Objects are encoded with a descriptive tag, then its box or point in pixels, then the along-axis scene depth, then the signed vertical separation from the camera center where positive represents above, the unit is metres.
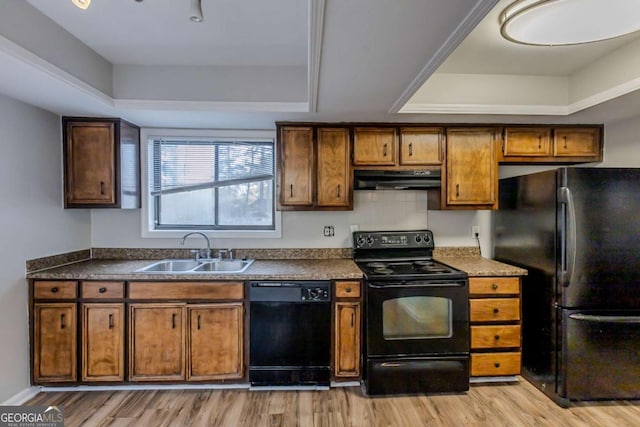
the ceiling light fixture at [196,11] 1.41 +0.82
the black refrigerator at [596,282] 2.44 -0.52
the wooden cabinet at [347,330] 2.70 -0.95
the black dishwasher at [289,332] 2.67 -0.95
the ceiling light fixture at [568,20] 1.68 +0.98
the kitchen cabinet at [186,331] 2.65 -0.94
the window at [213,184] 3.42 +0.25
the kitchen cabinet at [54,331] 2.60 -0.92
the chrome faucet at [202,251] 3.25 -0.40
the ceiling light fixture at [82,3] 1.11 +0.67
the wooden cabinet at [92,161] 2.92 +0.40
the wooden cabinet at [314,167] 3.04 +0.37
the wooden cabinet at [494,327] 2.77 -0.95
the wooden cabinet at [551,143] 3.10 +0.59
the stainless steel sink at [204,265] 3.18 -0.52
